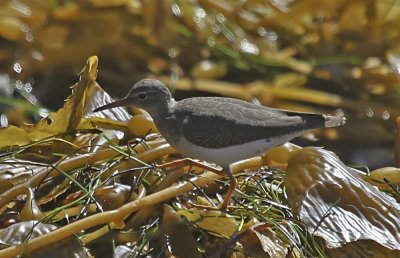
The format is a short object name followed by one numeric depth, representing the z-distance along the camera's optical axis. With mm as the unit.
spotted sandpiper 4583
